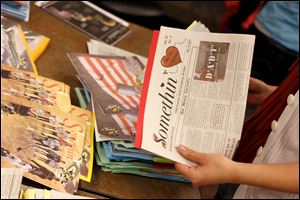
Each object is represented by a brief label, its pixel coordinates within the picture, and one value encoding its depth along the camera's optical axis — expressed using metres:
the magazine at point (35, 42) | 1.23
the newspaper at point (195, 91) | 0.96
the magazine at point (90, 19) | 1.43
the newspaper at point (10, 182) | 0.85
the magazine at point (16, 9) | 1.33
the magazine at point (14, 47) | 1.12
